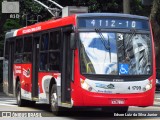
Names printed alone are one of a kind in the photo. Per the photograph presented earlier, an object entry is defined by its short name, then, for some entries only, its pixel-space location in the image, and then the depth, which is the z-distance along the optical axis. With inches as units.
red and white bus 597.9
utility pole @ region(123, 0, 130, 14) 1374.0
